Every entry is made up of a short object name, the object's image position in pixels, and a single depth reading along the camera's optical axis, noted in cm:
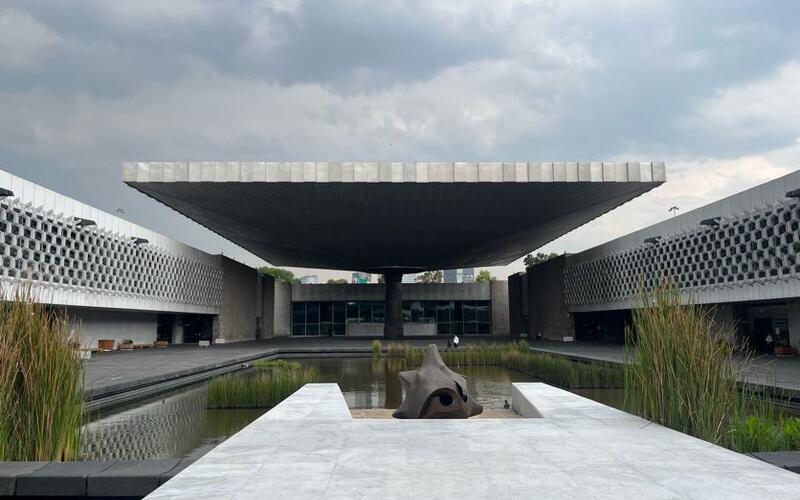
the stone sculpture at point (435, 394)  755
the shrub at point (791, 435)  470
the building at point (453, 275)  16790
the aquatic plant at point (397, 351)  1983
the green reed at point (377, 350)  2034
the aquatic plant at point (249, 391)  920
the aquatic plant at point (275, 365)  1440
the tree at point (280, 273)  8044
